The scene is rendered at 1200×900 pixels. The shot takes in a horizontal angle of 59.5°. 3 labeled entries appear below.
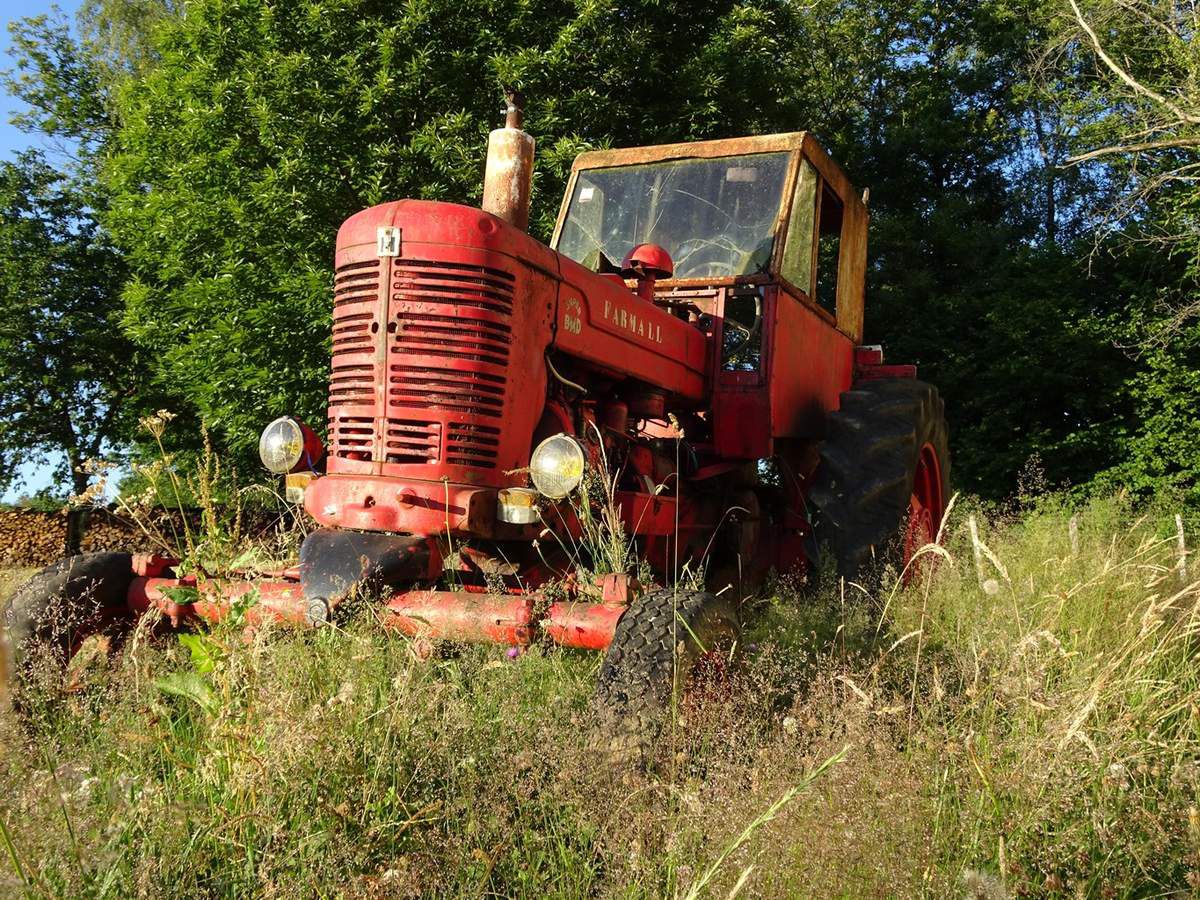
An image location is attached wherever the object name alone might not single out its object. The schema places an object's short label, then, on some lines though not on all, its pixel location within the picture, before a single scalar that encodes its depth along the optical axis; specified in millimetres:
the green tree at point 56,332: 14266
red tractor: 3244
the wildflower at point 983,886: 1704
